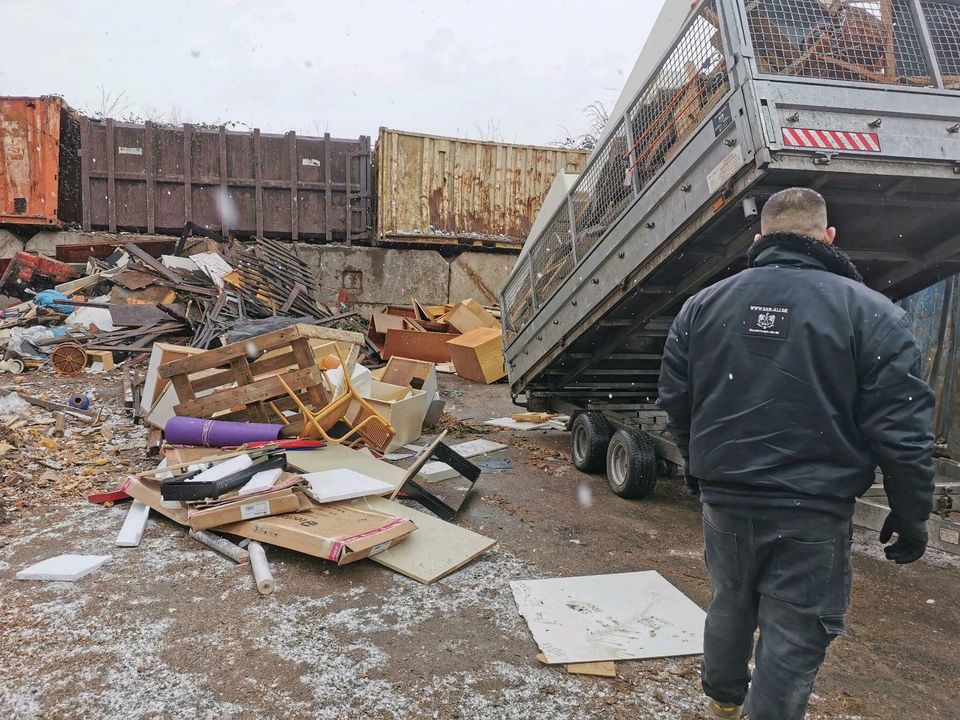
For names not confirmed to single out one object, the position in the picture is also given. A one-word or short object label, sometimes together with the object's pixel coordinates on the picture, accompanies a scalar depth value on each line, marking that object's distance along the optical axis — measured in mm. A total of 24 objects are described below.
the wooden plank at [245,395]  5109
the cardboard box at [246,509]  3582
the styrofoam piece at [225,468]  3814
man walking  1739
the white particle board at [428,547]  3389
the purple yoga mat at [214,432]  4766
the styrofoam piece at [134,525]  3598
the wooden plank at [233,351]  5066
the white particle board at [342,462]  4465
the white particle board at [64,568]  3135
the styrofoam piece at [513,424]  7324
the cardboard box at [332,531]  3268
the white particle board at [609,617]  2719
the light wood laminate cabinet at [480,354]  9117
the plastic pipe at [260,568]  3119
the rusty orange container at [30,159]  10719
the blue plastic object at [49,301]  9289
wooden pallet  5109
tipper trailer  2881
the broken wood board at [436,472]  4930
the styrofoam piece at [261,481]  3635
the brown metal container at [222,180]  11203
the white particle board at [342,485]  3822
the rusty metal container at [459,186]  11773
